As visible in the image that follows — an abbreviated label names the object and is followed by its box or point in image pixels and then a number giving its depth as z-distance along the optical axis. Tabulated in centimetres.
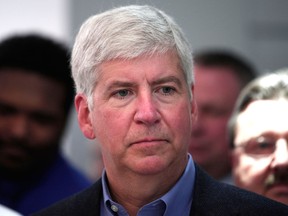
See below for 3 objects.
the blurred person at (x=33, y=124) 880
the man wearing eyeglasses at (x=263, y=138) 683
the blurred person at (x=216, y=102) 946
